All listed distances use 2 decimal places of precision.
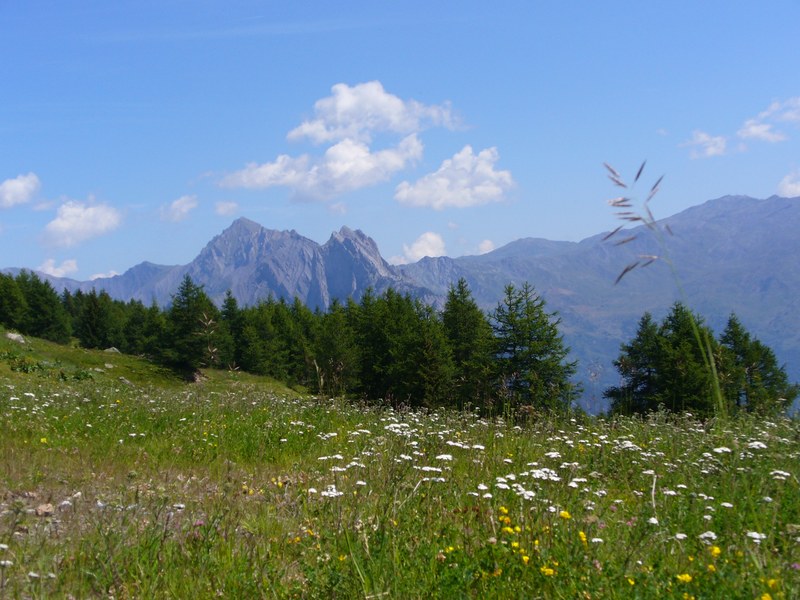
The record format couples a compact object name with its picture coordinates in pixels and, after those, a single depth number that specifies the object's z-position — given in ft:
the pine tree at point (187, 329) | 208.13
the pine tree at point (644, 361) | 165.17
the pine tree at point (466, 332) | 164.45
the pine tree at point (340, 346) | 166.74
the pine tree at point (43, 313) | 279.28
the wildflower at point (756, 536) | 13.07
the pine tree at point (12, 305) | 265.95
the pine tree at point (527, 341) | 143.13
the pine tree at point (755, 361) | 177.12
